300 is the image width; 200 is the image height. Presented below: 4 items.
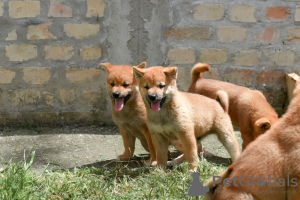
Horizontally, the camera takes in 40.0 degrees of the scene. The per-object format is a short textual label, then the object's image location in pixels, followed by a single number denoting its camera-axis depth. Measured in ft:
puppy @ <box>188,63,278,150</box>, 14.89
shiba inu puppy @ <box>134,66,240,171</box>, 12.64
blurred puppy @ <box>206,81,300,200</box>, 8.59
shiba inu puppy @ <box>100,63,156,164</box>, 13.56
